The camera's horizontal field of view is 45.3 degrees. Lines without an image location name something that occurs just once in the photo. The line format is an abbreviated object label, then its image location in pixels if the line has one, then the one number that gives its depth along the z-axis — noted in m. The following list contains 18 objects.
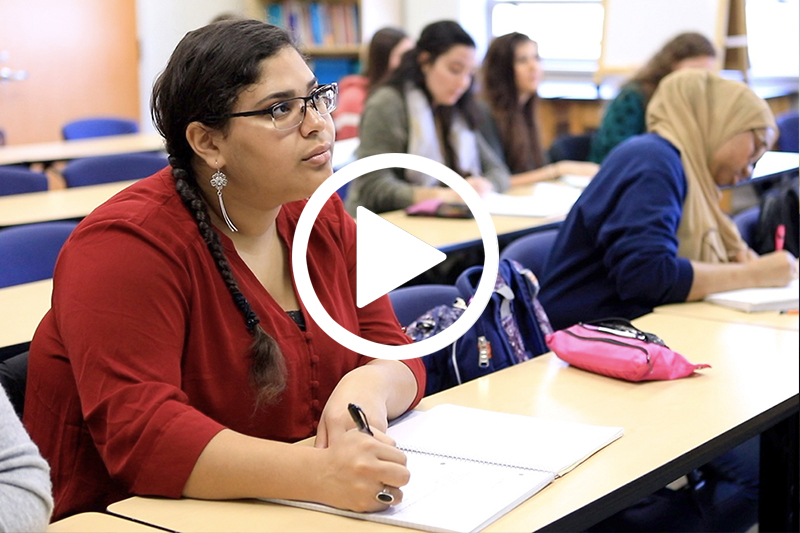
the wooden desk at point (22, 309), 1.90
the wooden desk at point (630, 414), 1.23
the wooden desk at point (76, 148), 5.01
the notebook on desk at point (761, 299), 2.32
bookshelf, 7.14
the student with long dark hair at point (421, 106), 3.56
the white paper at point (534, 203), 3.45
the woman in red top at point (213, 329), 1.23
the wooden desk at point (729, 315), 2.23
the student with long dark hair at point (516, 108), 4.52
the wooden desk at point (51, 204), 3.31
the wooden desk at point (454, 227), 2.95
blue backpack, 1.97
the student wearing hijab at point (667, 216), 2.35
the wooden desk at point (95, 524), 1.20
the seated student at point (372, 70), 5.09
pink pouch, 1.78
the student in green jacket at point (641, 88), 3.66
